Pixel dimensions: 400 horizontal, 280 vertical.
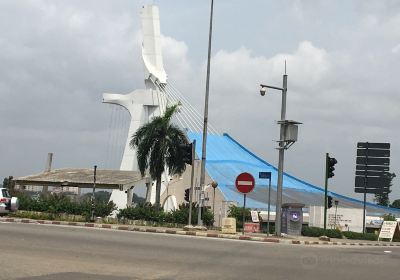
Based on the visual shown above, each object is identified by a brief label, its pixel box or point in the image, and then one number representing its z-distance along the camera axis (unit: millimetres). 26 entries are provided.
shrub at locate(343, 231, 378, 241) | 36156
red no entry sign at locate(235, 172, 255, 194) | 25016
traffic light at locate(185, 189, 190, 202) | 31922
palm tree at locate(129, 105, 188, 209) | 36531
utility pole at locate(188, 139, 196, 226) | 27469
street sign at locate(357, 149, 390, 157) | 34778
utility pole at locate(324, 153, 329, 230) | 29516
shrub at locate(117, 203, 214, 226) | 32844
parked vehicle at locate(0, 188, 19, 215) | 32438
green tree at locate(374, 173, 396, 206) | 110019
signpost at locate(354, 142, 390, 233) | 34844
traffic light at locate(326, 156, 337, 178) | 29234
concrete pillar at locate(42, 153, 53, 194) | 58756
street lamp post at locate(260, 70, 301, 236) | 26516
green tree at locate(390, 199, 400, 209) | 121194
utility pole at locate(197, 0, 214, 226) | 28488
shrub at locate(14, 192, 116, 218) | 34344
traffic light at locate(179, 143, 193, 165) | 27494
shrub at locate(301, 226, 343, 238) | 32666
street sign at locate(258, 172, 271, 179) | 26703
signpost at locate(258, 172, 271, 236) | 26703
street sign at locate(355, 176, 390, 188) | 34844
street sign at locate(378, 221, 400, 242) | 34750
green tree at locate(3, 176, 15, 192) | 52328
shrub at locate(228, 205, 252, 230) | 39712
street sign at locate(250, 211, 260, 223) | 36938
